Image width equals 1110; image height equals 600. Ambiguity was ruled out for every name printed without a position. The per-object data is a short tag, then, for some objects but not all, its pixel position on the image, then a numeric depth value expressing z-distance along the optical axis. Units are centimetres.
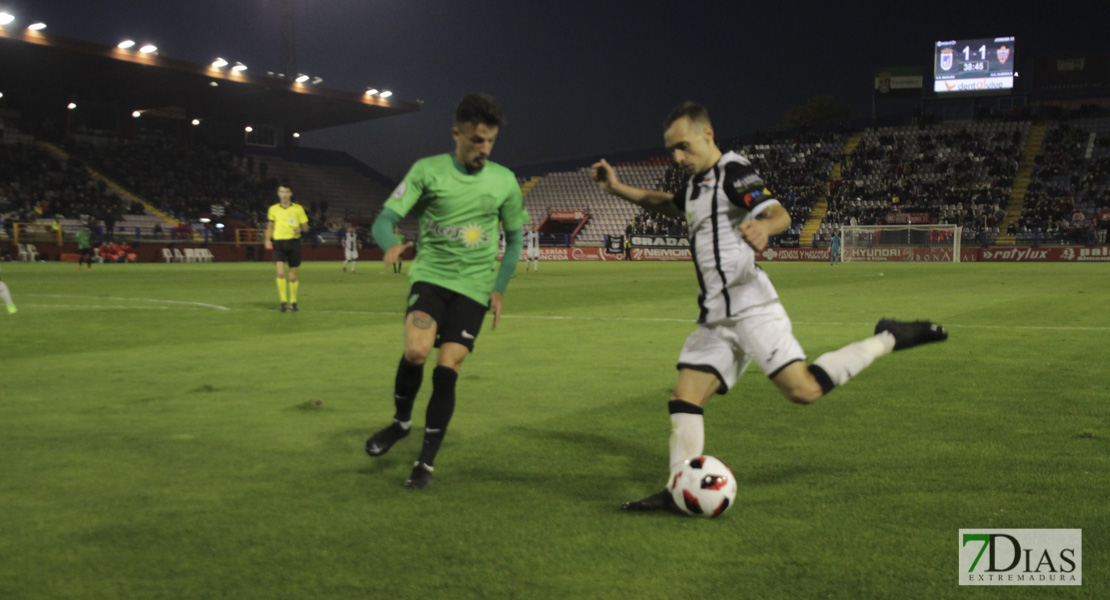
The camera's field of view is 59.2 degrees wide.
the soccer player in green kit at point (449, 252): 509
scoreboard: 6356
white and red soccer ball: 417
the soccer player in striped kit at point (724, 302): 450
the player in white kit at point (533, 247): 3638
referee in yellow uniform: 1586
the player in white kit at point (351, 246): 3619
